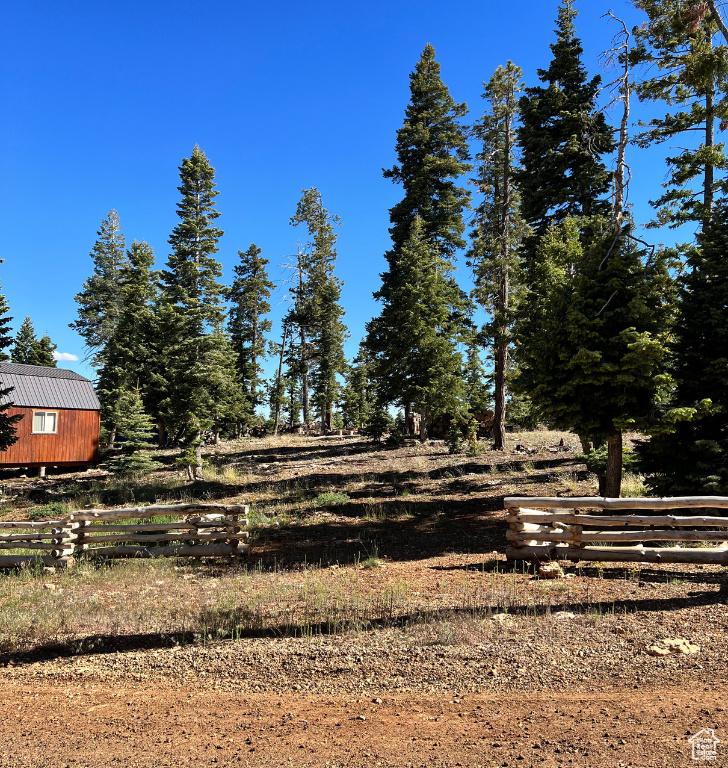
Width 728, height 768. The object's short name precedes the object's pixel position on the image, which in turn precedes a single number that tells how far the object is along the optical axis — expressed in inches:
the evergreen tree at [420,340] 973.8
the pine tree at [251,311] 1861.5
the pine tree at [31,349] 1905.8
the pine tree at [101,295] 1796.3
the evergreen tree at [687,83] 467.8
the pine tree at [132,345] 1422.2
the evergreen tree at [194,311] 932.0
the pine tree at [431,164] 1165.1
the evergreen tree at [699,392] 433.1
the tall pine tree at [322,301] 1664.6
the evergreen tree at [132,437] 1021.8
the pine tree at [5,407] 802.2
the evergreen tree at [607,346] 454.3
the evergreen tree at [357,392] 1798.8
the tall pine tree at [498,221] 942.4
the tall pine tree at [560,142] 772.0
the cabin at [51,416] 1146.7
